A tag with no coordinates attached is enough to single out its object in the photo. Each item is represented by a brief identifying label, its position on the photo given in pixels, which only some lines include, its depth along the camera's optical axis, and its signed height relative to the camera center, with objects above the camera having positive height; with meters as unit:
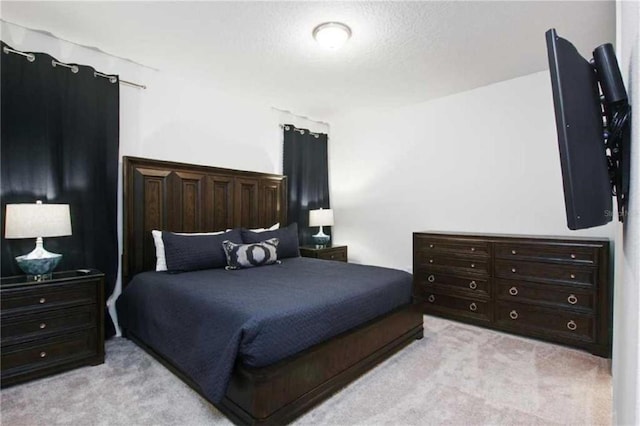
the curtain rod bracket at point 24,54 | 2.39 +1.17
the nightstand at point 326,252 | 4.27 -0.58
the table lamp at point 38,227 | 2.21 -0.12
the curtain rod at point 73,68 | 2.44 +1.18
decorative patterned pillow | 3.00 -0.42
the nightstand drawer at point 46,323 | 2.12 -0.79
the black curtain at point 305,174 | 4.55 +0.52
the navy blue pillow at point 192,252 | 2.81 -0.38
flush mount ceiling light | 2.42 +1.34
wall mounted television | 0.90 +0.24
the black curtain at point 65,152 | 2.42 +0.46
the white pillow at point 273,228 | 3.80 -0.22
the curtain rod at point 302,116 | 4.45 +1.37
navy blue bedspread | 1.72 -0.64
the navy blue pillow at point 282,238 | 3.44 -0.31
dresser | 2.64 -0.69
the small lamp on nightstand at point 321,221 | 4.52 -0.16
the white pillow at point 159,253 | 2.89 -0.39
